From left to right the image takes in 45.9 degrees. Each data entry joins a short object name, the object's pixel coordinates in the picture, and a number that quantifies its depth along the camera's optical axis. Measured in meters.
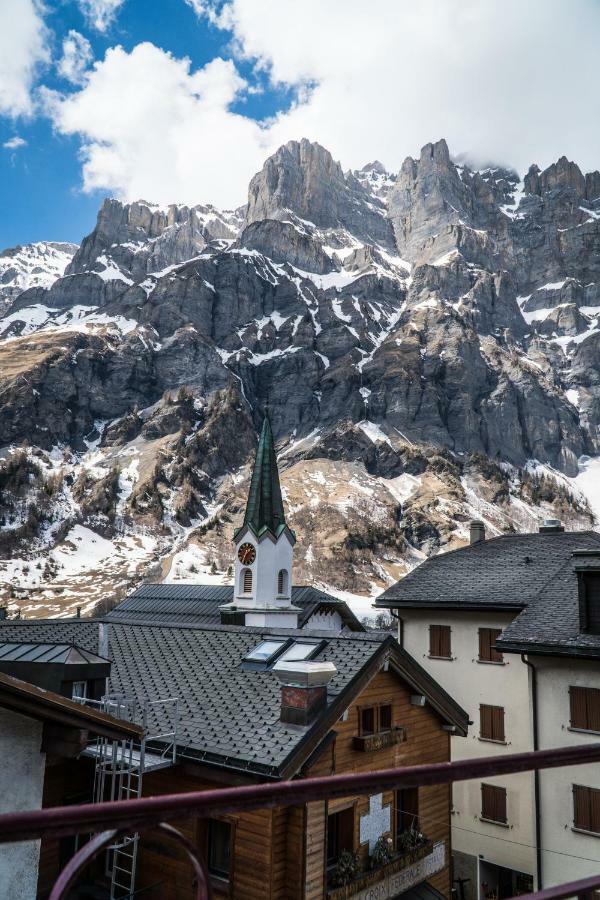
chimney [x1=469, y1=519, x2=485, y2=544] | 33.58
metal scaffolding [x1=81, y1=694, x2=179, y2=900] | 11.95
